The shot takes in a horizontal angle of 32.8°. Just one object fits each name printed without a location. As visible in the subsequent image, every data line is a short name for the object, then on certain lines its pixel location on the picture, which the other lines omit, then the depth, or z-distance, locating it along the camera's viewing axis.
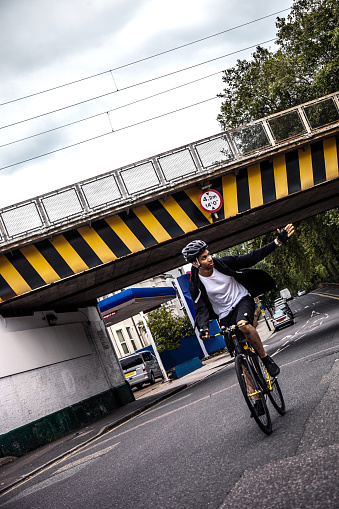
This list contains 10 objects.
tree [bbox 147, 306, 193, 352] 29.64
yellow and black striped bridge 14.04
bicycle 5.32
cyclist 5.85
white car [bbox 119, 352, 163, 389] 29.42
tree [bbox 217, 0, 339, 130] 26.17
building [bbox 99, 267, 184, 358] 50.69
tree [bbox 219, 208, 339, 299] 27.78
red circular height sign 14.78
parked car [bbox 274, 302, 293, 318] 42.91
